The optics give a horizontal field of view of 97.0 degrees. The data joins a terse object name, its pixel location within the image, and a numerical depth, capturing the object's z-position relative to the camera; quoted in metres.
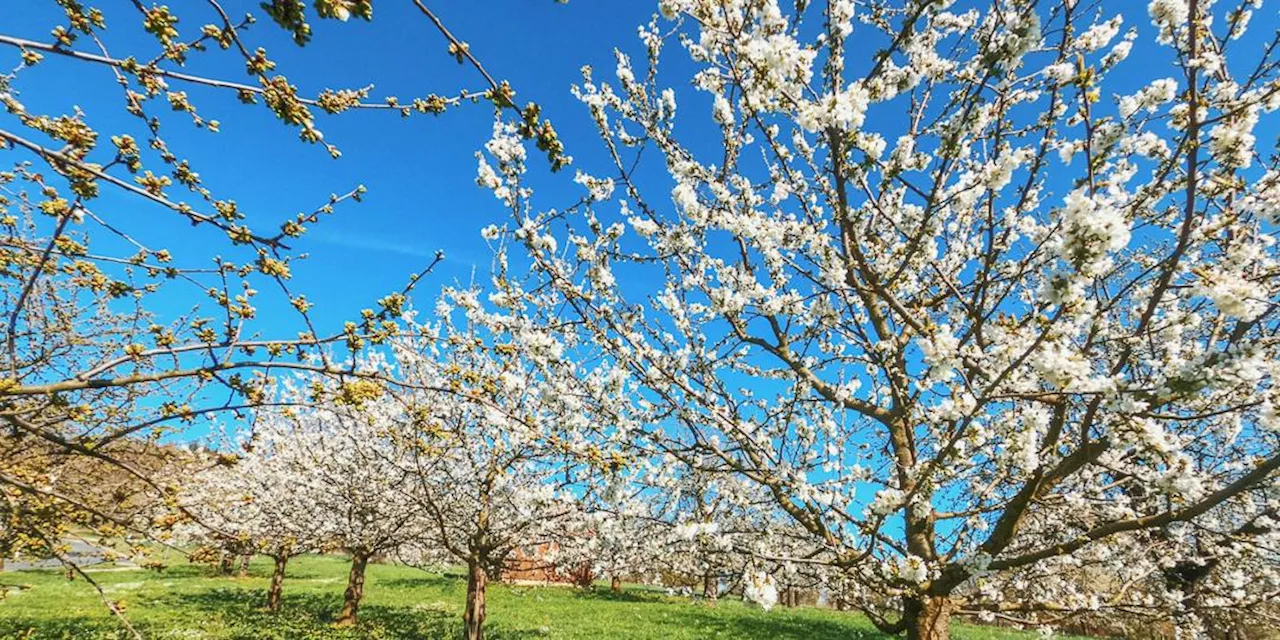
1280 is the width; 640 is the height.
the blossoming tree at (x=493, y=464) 5.05
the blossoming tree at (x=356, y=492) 10.66
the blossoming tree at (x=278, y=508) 13.54
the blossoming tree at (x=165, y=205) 1.94
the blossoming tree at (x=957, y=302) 2.95
